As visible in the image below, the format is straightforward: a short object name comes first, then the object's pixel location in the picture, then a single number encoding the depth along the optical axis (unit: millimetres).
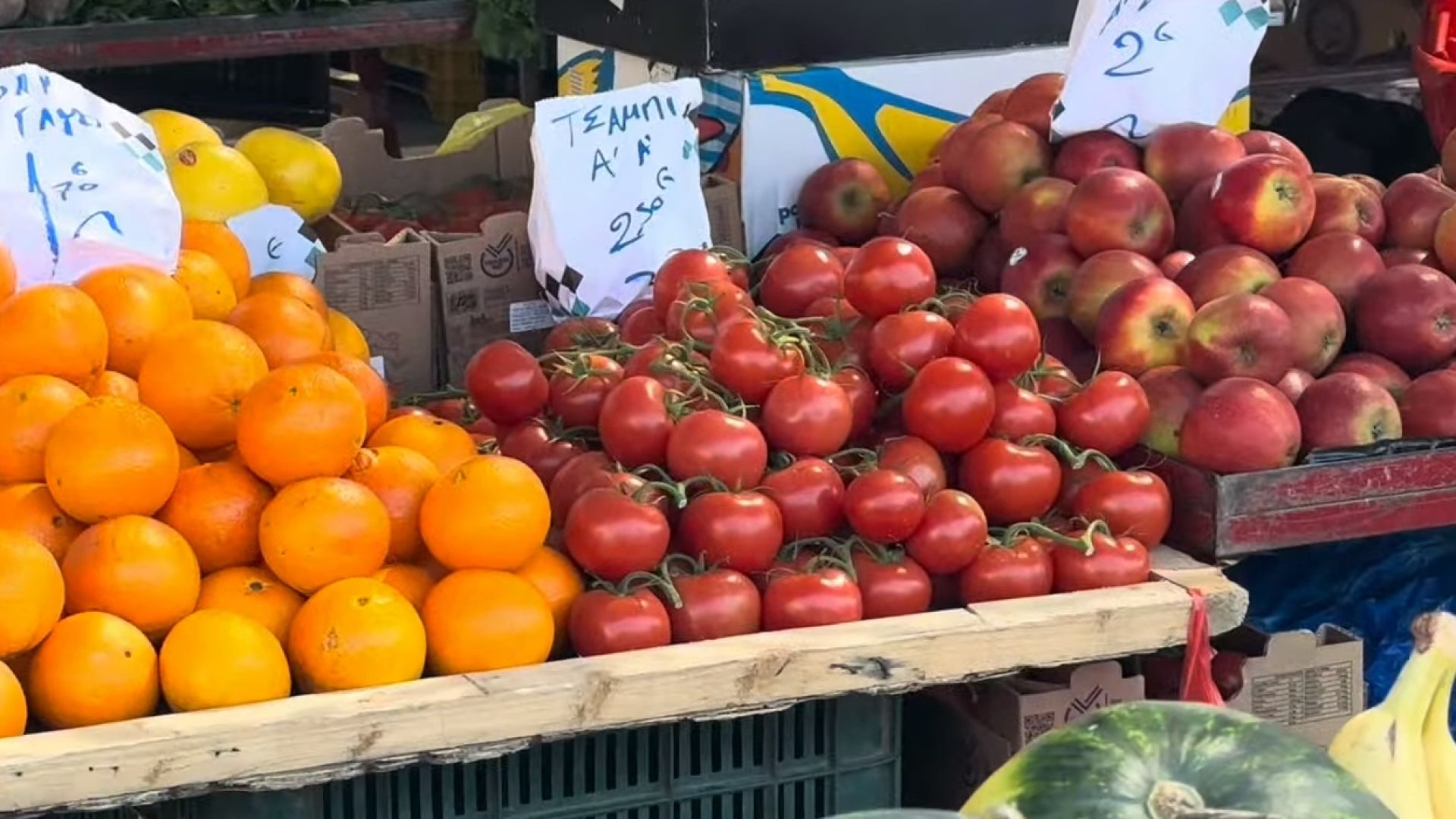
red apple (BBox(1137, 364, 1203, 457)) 2156
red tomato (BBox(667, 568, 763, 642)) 1810
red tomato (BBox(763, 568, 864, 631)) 1825
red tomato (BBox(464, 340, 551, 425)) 2086
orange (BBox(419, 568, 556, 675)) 1713
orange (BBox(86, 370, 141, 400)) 1910
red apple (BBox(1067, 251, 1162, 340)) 2303
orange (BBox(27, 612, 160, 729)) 1607
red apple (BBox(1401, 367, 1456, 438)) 2156
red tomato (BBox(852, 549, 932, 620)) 1876
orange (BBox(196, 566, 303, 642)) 1731
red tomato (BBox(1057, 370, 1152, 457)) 2059
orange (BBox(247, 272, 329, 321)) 2248
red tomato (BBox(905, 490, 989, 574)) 1898
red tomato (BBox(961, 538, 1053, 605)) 1907
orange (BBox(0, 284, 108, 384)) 1861
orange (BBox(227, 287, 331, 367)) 2037
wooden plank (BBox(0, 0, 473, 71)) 4629
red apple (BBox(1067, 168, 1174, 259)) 2363
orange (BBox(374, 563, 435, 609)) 1797
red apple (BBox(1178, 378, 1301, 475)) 2053
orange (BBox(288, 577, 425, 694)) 1655
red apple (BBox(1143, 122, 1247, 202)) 2492
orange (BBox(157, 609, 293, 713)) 1618
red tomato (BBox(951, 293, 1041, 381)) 2029
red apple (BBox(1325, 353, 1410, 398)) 2209
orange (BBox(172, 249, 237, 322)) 2150
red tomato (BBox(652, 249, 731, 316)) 2303
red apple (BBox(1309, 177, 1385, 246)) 2414
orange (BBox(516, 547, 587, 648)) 1835
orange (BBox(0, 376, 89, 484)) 1798
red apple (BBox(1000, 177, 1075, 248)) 2467
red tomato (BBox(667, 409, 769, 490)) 1905
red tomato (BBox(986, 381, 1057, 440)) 2035
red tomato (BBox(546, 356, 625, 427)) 2107
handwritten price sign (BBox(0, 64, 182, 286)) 2115
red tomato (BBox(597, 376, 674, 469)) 1961
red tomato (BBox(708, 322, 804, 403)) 2002
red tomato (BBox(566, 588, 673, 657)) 1770
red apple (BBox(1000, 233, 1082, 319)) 2398
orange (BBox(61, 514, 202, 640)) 1668
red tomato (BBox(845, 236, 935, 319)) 2125
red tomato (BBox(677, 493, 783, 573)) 1849
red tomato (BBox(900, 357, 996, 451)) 1981
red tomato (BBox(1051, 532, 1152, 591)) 1919
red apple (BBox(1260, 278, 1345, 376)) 2217
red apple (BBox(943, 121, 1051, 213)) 2557
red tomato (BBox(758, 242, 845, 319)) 2309
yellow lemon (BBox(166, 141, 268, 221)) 2625
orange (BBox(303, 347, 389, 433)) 1935
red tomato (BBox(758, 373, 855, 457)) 1955
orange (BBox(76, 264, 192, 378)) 1992
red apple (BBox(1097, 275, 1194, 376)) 2219
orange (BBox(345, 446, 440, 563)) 1840
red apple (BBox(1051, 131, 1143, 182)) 2537
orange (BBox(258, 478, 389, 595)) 1712
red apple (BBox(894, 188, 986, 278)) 2572
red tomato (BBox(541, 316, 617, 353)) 2338
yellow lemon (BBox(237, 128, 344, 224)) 2887
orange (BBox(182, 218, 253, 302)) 2295
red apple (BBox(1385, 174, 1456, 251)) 2414
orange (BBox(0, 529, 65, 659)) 1601
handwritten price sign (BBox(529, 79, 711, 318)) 2484
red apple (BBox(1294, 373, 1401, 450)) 2115
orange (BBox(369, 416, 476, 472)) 1951
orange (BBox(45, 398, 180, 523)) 1703
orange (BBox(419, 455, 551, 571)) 1745
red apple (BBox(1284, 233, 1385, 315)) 2316
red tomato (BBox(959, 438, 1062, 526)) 1979
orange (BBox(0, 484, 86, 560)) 1749
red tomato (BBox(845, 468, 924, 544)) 1877
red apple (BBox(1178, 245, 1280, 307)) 2285
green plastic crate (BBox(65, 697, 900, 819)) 1732
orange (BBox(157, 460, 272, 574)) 1771
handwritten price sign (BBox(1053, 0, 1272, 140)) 2525
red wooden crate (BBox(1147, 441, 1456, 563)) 2043
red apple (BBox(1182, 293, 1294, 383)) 2135
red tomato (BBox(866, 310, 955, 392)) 2064
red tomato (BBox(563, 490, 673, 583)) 1814
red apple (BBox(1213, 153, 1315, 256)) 2336
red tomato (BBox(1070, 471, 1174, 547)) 1996
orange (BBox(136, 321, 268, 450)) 1842
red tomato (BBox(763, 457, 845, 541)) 1914
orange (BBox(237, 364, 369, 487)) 1744
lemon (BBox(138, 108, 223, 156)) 2729
